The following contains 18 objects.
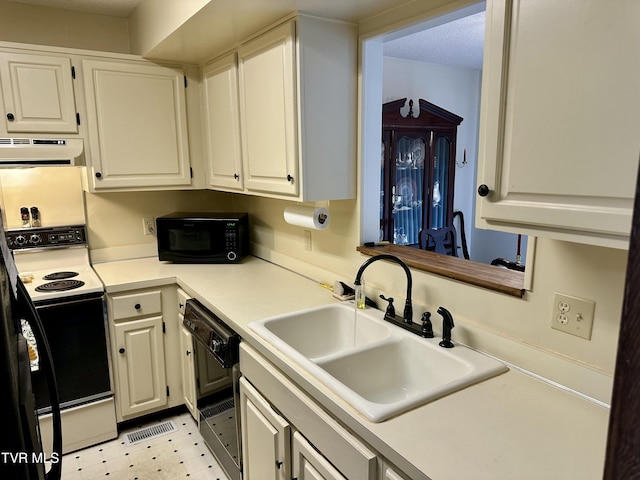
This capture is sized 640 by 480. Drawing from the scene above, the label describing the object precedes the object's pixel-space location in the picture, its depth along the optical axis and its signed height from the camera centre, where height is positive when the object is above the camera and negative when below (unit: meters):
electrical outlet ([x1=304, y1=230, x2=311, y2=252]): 2.38 -0.38
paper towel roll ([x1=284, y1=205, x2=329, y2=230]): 1.98 -0.22
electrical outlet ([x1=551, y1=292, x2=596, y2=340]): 1.19 -0.41
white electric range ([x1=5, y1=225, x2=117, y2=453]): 2.14 -0.85
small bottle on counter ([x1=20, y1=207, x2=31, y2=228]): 2.49 -0.25
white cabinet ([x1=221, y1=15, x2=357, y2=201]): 1.77 +0.27
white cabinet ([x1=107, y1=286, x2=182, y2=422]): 2.35 -0.98
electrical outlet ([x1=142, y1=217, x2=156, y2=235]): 2.94 -0.36
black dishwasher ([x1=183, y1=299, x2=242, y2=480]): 1.81 -0.96
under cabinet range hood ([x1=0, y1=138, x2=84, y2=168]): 2.15 +0.10
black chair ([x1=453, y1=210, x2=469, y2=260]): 4.10 -0.52
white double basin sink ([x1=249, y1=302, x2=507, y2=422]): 1.24 -0.63
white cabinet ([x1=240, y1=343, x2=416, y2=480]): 1.12 -0.81
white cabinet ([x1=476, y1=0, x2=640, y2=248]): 0.81 +0.10
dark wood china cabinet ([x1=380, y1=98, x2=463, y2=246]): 3.42 +0.00
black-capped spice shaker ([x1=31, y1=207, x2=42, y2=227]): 2.52 -0.26
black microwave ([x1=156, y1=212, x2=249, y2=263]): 2.69 -0.41
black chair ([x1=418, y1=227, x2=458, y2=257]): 3.55 -0.58
